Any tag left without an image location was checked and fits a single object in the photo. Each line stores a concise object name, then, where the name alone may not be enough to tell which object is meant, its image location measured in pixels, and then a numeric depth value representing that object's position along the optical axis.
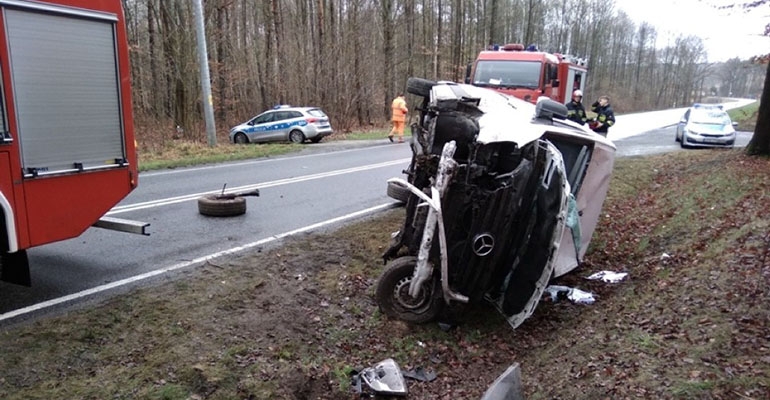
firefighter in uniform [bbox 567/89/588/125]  10.99
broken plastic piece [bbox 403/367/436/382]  4.02
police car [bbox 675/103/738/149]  18.31
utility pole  16.30
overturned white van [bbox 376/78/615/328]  4.33
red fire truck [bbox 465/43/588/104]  13.24
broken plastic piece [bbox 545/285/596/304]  5.27
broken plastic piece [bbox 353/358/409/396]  3.75
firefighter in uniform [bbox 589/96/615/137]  11.30
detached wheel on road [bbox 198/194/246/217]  7.70
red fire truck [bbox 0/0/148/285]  4.16
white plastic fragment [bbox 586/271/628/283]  5.75
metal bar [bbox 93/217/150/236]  5.41
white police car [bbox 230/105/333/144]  21.27
